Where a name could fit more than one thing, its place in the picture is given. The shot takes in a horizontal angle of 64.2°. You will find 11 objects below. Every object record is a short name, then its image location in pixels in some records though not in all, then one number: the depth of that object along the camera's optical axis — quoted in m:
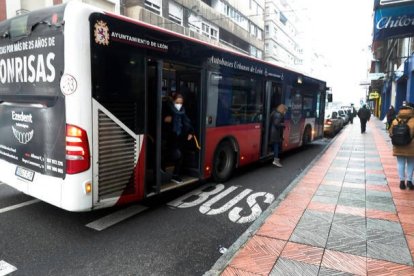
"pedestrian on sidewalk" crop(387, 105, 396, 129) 17.75
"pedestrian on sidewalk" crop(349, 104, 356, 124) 34.78
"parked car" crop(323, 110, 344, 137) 18.75
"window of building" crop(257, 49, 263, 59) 42.64
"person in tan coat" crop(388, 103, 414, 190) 6.36
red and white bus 3.92
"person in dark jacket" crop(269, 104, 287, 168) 8.83
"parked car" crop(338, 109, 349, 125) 29.59
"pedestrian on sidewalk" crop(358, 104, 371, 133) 19.39
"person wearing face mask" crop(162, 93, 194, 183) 5.85
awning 7.56
